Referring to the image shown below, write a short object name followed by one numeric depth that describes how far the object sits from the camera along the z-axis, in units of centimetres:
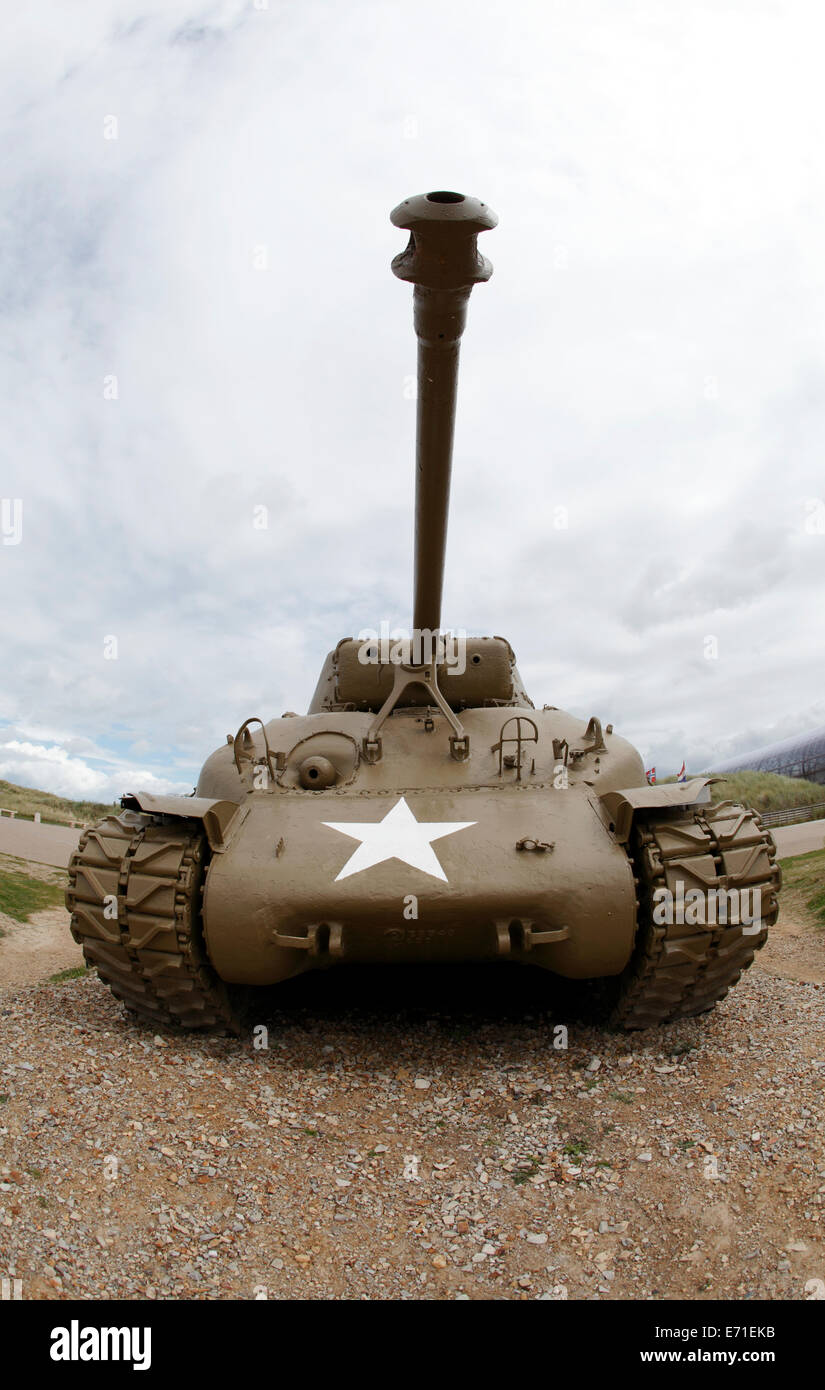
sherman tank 550
